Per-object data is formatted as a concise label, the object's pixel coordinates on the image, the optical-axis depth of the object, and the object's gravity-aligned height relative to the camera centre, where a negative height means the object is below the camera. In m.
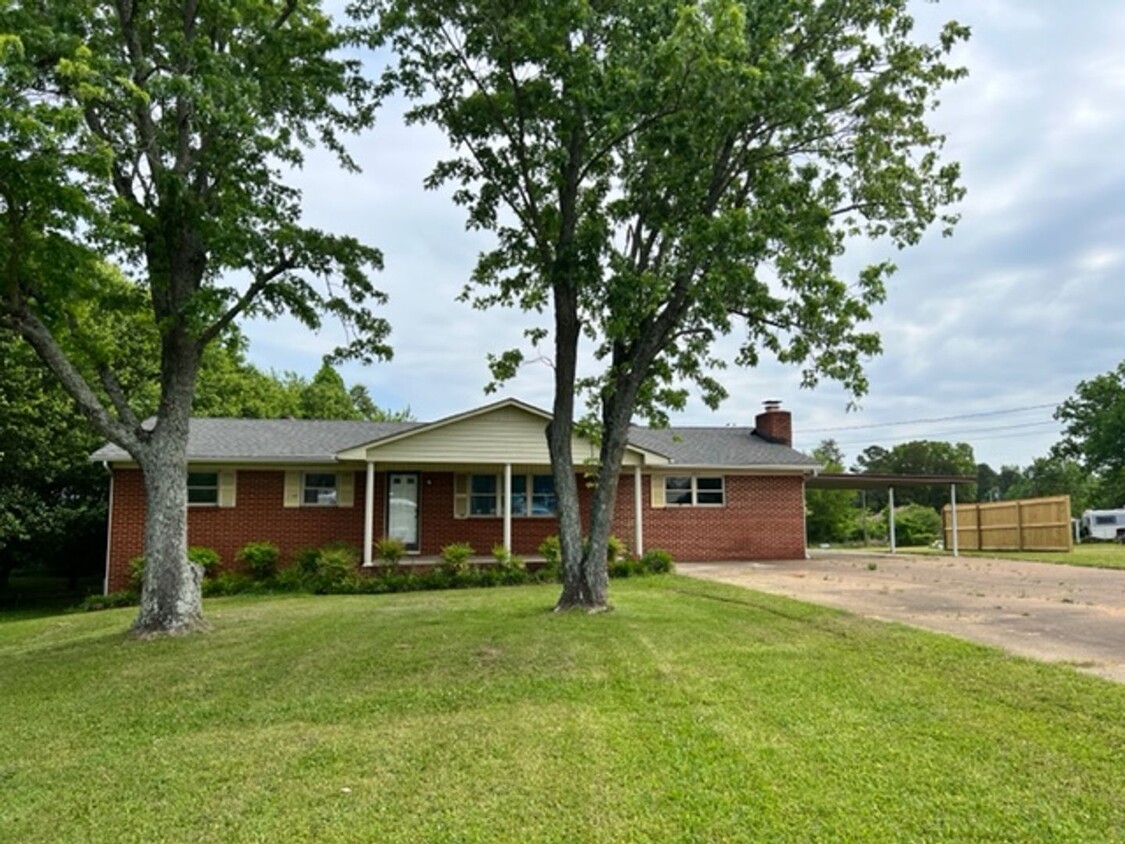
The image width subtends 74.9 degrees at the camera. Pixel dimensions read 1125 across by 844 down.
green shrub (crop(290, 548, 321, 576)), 15.30 -1.42
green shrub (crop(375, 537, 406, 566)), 15.52 -1.21
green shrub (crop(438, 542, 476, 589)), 15.38 -1.36
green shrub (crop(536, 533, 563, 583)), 15.71 -1.48
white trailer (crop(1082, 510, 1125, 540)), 37.53 -1.65
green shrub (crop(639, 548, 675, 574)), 16.11 -1.53
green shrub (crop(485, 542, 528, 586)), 15.27 -1.58
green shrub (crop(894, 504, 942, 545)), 35.34 -1.69
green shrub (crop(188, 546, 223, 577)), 15.13 -1.32
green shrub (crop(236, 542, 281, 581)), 15.44 -1.35
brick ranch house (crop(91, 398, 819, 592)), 16.03 +0.11
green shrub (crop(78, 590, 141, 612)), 14.05 -2.04
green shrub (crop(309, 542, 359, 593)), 14.32 -1.56
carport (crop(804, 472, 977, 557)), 21.53 +0.34
